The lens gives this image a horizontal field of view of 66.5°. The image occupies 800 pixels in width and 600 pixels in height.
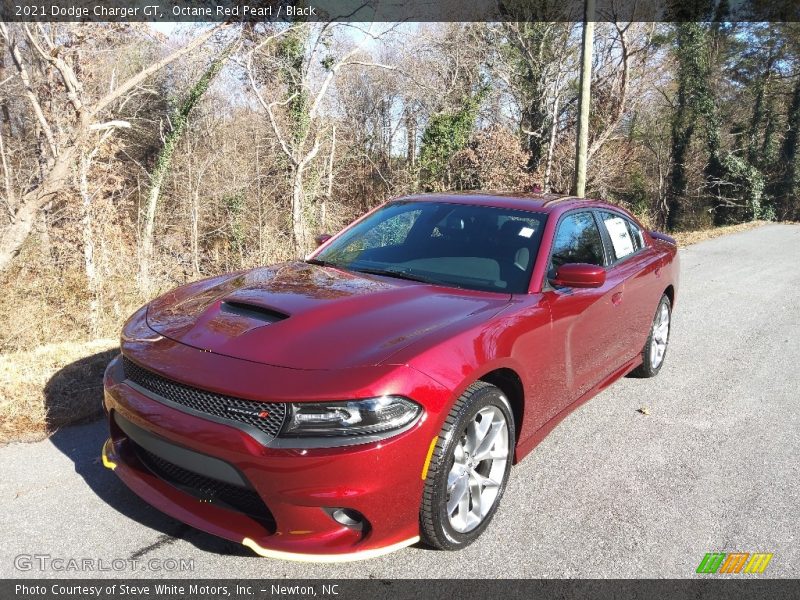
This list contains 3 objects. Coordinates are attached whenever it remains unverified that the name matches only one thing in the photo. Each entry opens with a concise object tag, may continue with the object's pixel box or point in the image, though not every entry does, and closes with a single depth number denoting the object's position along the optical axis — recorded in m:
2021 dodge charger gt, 2.37
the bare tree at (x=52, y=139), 8.41
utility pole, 12.35
